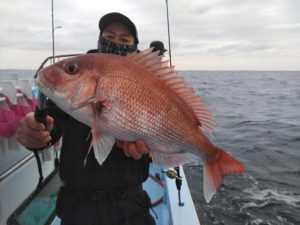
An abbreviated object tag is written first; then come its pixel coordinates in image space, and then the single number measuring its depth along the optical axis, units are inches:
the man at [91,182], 62.9
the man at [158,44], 177.1
